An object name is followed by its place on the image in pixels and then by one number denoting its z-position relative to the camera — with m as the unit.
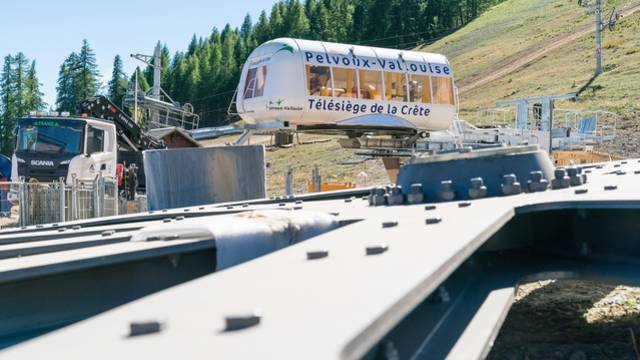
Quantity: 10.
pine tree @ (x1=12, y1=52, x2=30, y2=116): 102.81
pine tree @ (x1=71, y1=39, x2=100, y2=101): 111.69
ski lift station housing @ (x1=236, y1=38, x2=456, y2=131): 19.81
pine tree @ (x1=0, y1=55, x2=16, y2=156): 97.81
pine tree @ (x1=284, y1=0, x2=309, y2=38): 122.12
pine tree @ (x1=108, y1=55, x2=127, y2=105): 118.12
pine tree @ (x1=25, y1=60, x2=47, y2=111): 103.69
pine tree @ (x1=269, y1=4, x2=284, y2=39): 126.94
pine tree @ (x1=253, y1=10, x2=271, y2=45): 128.88
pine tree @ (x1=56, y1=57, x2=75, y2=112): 112.06
